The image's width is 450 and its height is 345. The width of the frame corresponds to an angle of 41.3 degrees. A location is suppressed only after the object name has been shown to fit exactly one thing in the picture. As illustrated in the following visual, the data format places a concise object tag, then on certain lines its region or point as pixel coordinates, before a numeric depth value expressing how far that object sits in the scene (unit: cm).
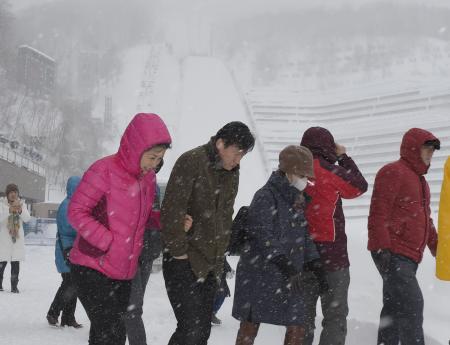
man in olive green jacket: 323
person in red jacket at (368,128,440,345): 395
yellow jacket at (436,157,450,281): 403
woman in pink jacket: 302
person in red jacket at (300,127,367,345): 381
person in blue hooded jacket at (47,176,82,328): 557
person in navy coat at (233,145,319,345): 348
